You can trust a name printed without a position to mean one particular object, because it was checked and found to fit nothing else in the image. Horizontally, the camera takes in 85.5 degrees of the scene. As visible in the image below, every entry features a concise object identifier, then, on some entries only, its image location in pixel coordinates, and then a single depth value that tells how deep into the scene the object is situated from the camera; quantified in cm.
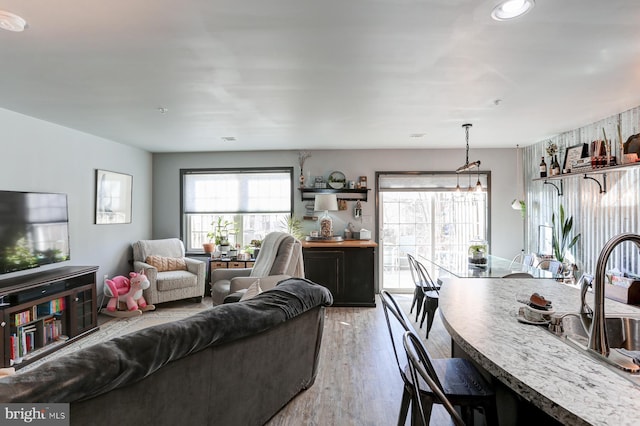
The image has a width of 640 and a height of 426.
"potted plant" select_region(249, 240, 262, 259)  554
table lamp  537
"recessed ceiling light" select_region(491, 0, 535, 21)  168
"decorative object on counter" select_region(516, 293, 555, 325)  153
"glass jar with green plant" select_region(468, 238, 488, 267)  371
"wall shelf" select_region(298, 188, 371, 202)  579
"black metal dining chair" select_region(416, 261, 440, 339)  357
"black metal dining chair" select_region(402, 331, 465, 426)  115
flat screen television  338
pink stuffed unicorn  459
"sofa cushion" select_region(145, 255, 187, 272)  523
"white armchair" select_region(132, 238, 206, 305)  485
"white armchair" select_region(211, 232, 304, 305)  381
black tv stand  310
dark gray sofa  120
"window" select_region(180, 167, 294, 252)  596
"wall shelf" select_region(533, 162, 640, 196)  327
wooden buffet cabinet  507
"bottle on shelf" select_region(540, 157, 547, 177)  448
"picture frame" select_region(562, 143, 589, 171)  412
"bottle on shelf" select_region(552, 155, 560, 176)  432
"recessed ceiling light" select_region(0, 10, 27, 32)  180
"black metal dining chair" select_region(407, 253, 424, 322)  413
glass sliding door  586
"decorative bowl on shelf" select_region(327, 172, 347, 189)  579
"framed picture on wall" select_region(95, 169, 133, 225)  481
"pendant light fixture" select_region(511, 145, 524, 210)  570
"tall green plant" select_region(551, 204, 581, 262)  442
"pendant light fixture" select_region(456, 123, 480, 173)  411
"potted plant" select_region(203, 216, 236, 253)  598
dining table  315
